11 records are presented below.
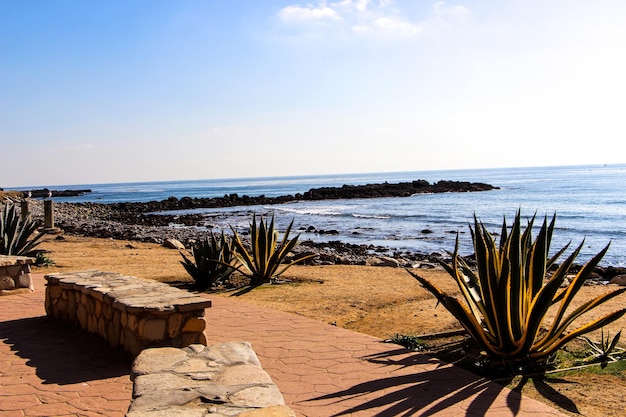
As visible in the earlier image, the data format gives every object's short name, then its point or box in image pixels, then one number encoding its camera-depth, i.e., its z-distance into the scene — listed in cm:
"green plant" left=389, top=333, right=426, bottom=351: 542
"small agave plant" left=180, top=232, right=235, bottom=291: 896
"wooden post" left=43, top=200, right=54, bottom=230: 1883
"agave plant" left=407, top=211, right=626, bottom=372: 459
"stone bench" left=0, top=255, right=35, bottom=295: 753
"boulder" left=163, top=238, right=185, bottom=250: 1677
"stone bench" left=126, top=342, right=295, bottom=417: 271
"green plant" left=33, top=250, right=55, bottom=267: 1098
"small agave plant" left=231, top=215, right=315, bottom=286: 945
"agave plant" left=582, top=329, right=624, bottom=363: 488
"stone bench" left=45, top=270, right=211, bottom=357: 460
